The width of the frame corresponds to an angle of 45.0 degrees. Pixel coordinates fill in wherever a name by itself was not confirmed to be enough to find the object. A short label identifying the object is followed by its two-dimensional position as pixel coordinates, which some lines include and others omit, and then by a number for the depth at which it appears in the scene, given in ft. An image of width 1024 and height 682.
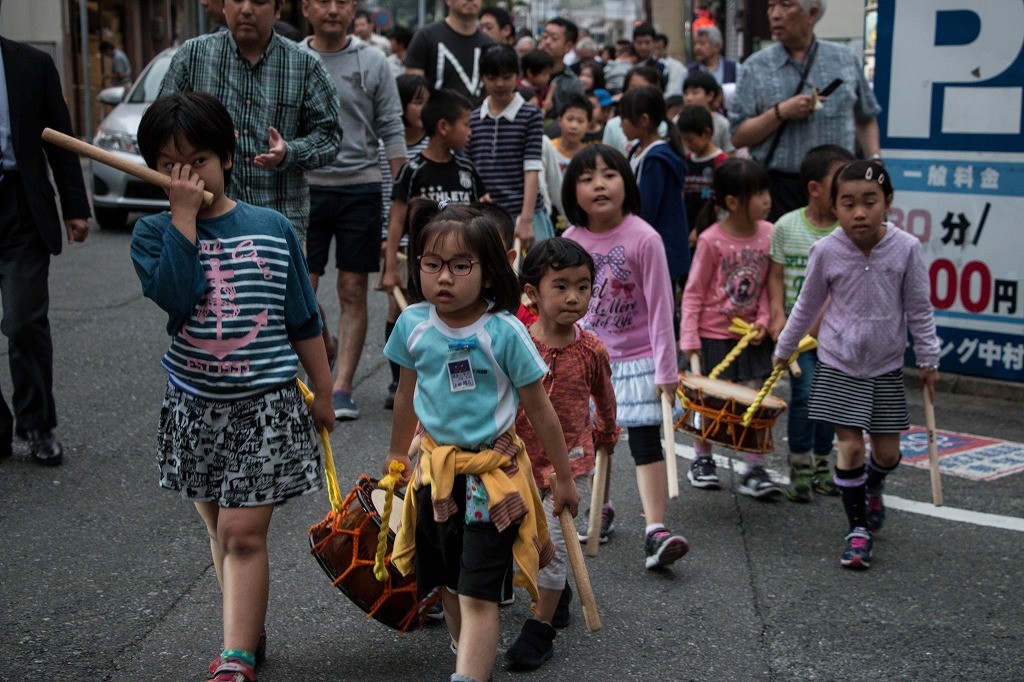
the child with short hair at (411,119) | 25.12
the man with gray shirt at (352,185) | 21.49
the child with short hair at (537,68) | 36.50
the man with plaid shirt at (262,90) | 17.16
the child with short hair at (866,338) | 15.23
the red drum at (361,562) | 11.33
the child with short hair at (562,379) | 12.49
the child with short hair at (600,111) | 34.50
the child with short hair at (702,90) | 31.07
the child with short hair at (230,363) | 10.82
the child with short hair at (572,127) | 27.09
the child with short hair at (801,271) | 17.90
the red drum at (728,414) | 15.89
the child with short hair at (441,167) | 20.47
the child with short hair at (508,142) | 22.71
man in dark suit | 18.01
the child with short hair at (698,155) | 25.58
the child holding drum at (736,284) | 17.93
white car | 42.09
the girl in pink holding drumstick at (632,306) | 14.66
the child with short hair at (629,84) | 28.71
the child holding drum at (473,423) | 10.64
